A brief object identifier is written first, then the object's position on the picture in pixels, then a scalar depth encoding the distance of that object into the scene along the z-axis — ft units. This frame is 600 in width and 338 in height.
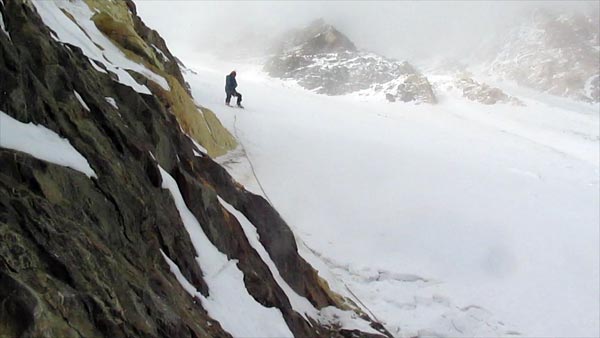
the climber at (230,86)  58.47
